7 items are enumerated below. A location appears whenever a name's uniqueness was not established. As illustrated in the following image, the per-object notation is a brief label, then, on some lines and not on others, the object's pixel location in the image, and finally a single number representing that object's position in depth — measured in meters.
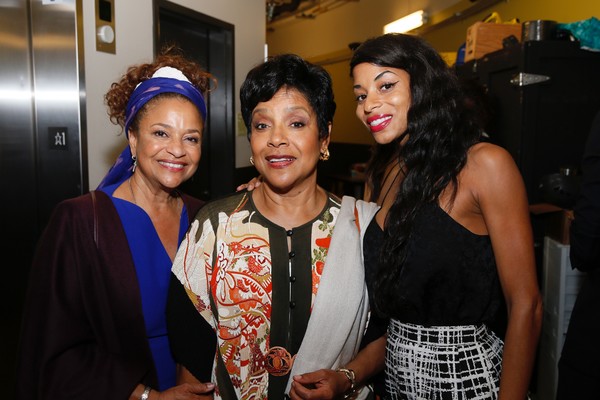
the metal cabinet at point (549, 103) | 2.79
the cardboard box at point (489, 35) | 3.47
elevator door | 2.46
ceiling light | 6.29
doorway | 3.88
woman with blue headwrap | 1.44
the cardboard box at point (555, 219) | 2.54
